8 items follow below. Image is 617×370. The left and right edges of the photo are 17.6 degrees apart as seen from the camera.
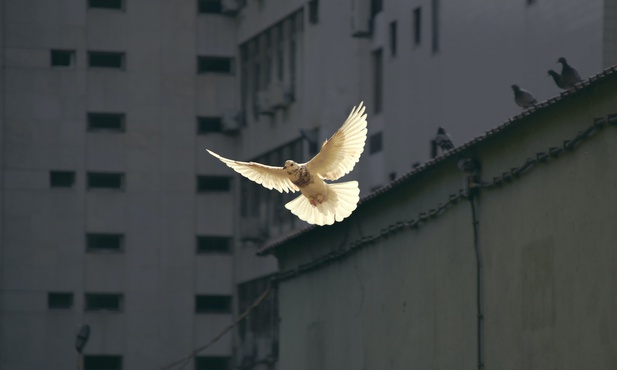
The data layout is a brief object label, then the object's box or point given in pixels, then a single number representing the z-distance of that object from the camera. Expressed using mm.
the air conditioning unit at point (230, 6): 79562
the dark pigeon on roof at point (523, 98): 37250
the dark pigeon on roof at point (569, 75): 34375
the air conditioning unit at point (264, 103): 73131
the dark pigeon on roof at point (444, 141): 38344
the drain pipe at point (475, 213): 30578
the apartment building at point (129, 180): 80062
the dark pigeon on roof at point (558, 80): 33244
